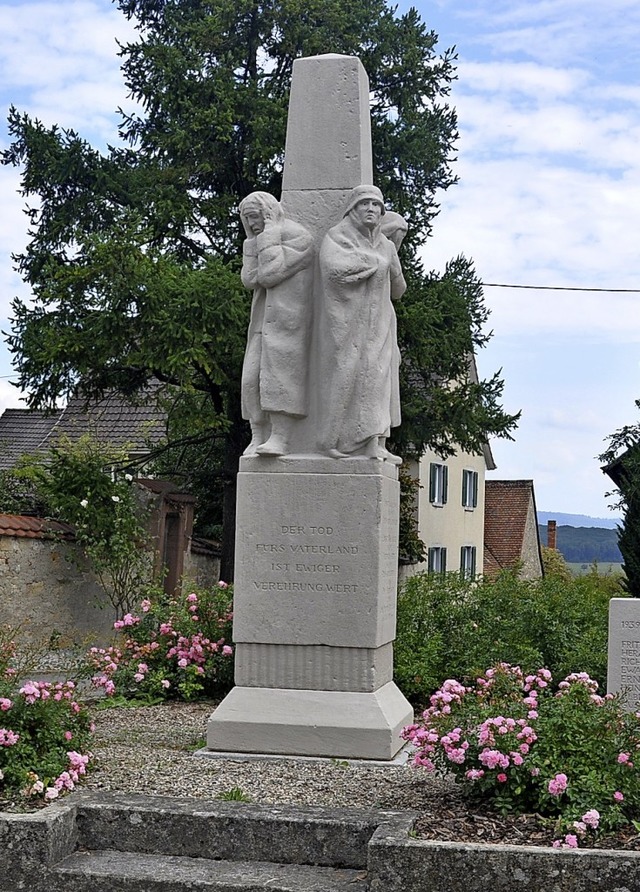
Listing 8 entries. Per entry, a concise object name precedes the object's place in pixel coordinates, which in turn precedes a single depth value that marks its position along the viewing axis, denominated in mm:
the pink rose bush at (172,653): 9945
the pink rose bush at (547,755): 5559
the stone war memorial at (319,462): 7664
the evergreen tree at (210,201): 21031
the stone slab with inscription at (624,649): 9086
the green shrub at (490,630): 10047
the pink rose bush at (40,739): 6133
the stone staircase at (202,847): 5520
